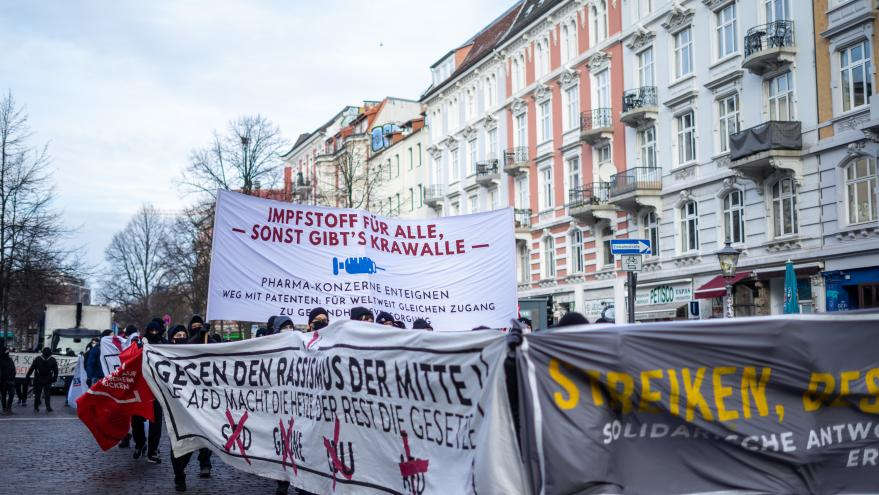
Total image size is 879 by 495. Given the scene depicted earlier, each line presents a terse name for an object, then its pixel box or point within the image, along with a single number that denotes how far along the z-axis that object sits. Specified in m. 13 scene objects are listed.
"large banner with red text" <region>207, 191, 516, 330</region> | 13.27
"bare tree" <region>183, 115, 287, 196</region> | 54.00
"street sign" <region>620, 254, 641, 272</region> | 18.52
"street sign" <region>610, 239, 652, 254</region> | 19.06
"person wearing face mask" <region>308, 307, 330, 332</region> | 10.93
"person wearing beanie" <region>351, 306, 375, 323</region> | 11.86
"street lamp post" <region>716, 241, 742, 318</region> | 21.52
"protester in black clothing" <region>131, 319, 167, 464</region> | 13.79
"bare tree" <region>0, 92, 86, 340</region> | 44.75
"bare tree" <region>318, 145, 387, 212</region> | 53.11
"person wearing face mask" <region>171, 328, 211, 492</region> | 11.48
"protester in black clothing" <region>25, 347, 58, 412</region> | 28.88
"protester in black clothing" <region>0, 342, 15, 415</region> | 29.45
